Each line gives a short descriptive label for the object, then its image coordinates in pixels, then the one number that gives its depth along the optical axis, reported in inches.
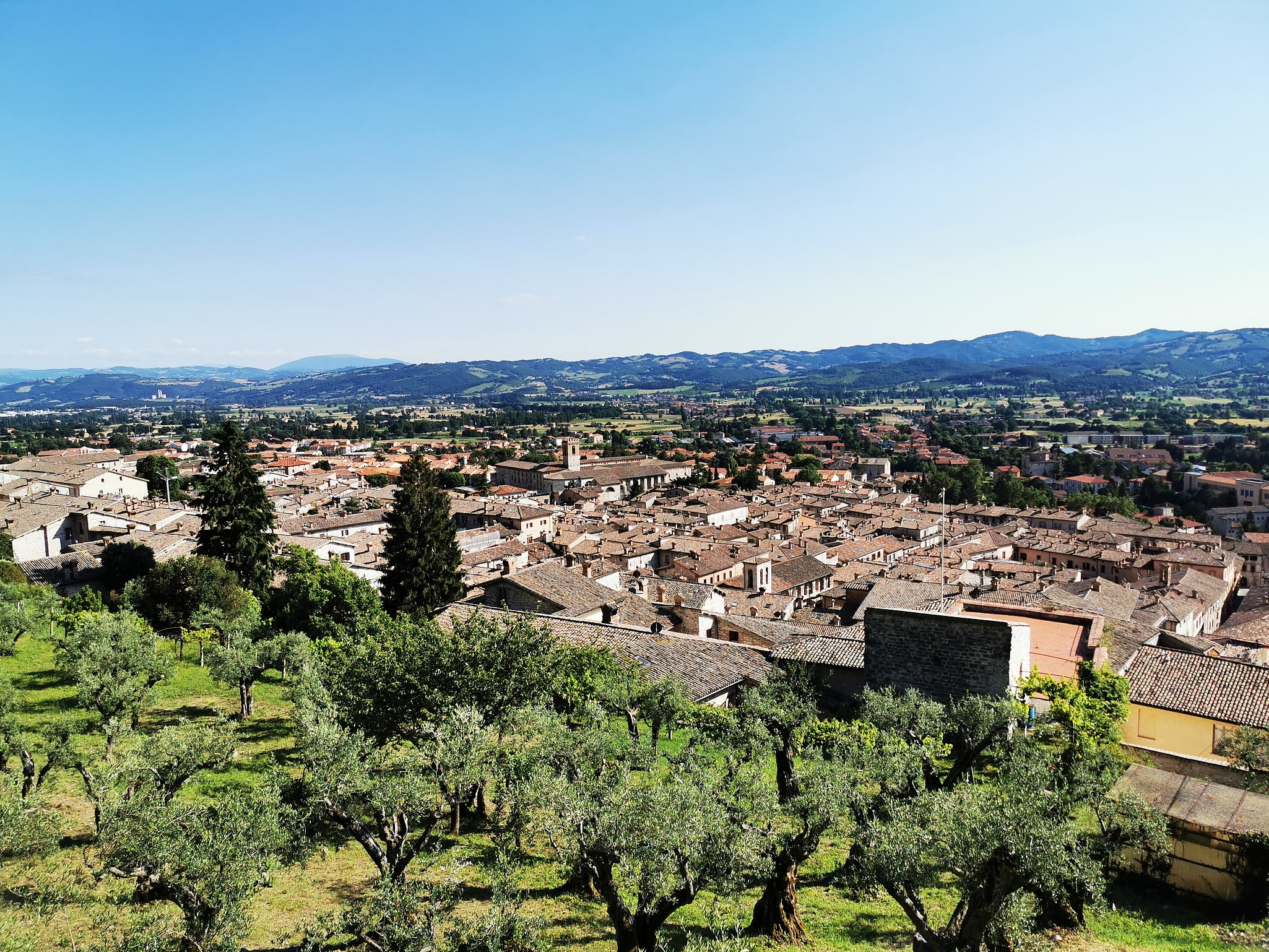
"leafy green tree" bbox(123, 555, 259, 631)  1108.5
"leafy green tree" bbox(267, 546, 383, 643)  1098.1
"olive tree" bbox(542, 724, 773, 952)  373.1
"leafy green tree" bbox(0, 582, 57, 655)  882.1
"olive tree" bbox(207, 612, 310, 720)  743.7
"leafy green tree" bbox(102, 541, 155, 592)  1437.0
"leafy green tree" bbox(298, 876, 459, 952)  337.1
